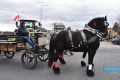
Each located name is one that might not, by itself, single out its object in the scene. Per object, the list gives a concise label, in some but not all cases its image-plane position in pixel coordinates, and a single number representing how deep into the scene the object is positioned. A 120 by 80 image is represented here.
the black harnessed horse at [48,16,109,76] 3.75
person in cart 4.58
